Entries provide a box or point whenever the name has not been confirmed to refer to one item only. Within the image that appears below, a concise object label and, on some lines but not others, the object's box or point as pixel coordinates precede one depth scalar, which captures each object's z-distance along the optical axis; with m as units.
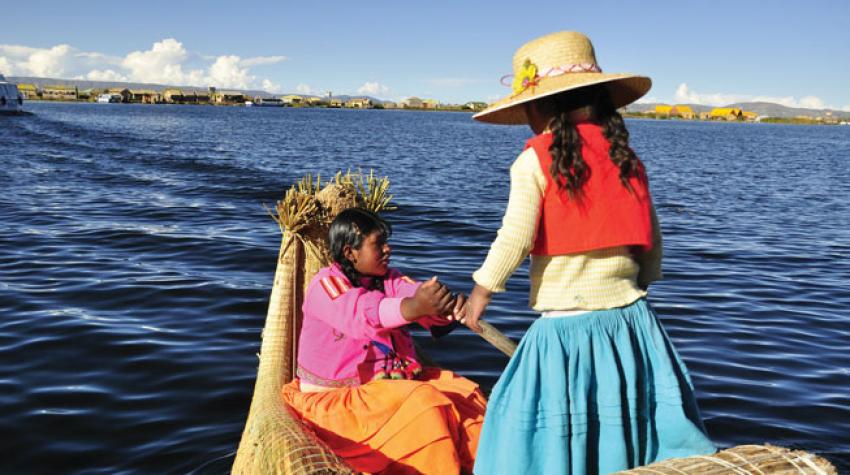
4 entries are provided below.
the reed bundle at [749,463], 2.49
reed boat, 2.61
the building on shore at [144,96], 170.25
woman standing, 2.43
